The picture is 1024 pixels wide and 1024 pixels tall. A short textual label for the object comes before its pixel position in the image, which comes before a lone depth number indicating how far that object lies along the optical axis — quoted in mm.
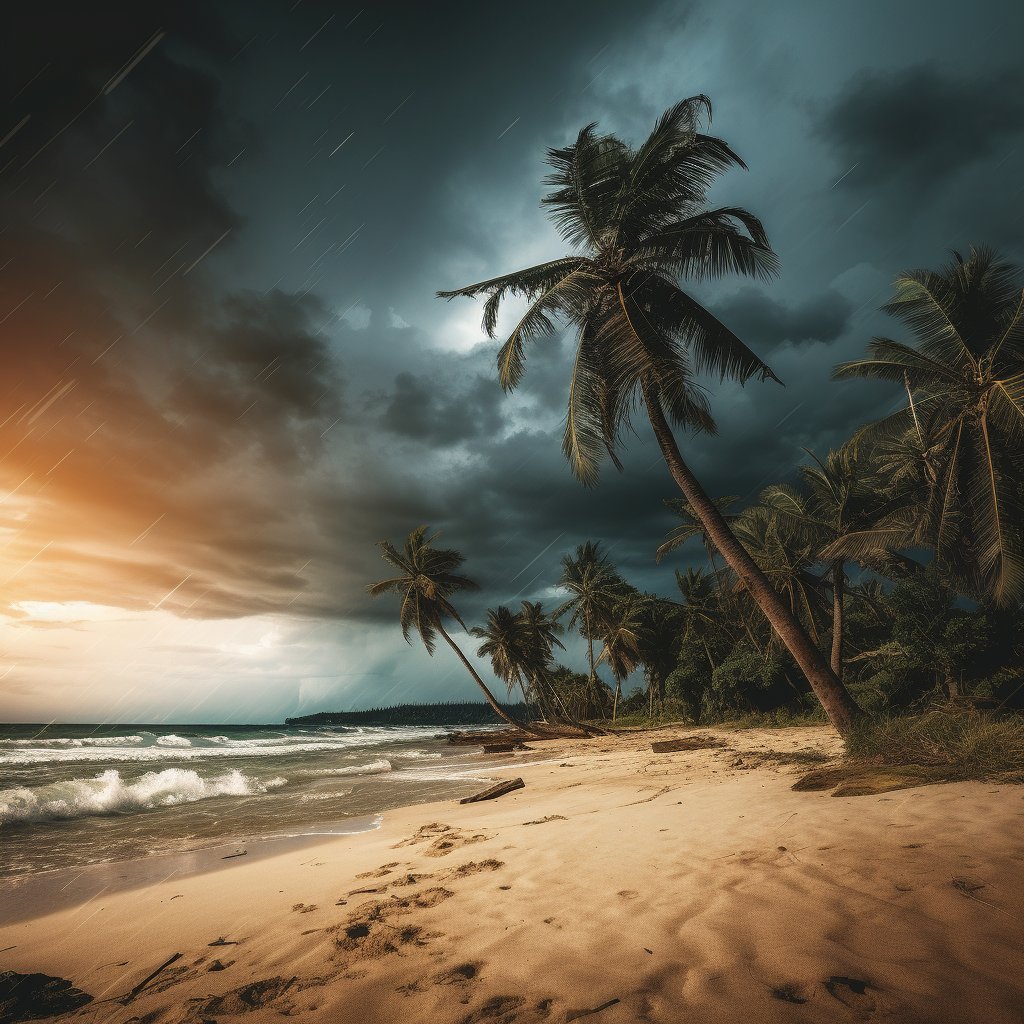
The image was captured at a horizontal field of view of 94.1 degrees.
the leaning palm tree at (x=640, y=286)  8719
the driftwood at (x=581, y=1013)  1888
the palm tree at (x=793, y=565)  18594
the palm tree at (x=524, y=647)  34406
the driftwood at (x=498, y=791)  8222
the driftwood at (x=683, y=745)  12062
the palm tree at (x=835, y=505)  15805
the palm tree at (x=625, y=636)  29688
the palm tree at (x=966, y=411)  9148
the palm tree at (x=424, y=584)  25469
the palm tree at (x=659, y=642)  31078
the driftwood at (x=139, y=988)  2514
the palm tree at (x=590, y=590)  31828
